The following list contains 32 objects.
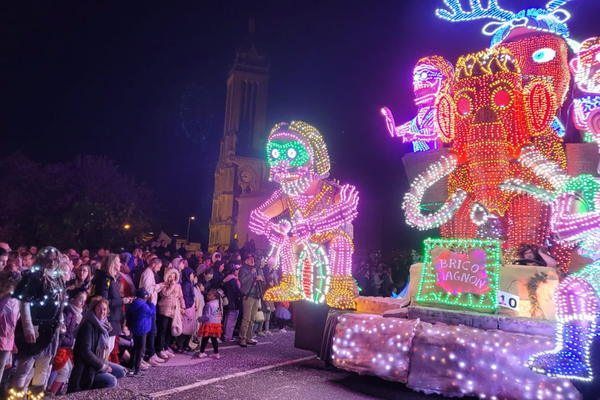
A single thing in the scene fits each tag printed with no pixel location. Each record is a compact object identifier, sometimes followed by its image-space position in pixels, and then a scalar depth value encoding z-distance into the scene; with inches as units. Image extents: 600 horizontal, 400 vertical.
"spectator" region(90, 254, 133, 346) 252.4
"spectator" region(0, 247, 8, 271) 248.7
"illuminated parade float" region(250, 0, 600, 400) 196.1
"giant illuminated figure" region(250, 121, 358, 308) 303.7
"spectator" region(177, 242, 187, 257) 550.0
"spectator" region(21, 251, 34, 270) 320.6
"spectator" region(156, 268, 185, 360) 315.3
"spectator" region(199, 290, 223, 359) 315.0
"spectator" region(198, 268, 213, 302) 381.1
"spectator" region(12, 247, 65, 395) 199.6
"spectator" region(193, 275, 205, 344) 370.3
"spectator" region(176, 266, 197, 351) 347.6
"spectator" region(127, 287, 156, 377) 264.7
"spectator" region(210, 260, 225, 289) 410.9
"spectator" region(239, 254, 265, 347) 371.9
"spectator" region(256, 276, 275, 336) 436.5
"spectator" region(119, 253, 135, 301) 284.2
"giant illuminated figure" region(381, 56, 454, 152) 374.9
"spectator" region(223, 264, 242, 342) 399.2
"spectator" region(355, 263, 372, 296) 556.7
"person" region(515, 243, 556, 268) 278.2
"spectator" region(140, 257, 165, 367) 288.7
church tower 1936.5
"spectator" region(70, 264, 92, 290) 264.1
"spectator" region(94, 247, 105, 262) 403.5
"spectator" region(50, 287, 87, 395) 227.6
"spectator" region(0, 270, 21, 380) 197.2
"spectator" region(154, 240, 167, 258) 512.4
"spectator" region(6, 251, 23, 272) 260.5
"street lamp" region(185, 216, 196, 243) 2260.1
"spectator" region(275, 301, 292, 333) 478.3
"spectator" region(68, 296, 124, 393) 207.3
